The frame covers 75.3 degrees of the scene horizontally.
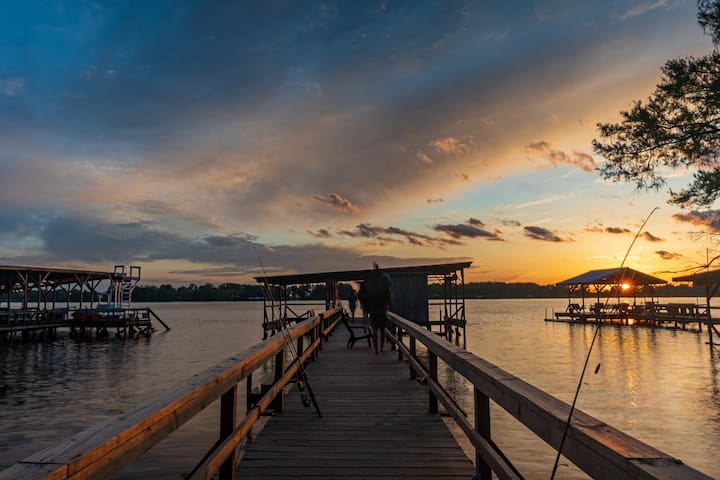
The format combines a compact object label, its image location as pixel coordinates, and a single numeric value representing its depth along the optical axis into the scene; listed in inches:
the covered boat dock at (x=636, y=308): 1589.6
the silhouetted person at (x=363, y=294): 456.5
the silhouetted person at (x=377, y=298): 437.4
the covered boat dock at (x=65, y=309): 1307.8
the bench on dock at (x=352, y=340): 541.6
